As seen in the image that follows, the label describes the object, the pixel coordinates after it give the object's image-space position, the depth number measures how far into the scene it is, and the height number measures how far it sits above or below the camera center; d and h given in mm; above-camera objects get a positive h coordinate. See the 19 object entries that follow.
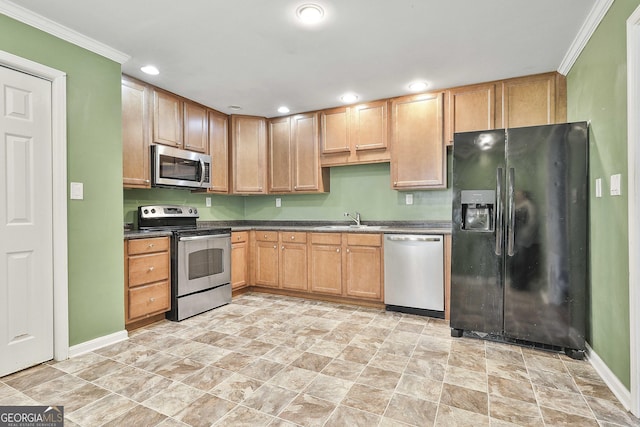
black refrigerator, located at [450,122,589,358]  2447 -194
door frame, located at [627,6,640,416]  1719 +106
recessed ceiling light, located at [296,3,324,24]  2107 +1292
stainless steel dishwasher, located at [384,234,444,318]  3221 -632
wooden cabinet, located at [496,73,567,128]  3045 +1031
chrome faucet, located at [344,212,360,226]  4223 -79
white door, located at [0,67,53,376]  2113 -63
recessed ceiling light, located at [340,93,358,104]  3715 +1295
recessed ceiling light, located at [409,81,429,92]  3355 +1285
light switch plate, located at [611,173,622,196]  1941 +148
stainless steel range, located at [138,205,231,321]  3242 -498
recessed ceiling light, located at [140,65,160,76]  2949 +1286
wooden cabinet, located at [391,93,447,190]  3521 +730
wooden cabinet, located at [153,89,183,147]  3371 +984
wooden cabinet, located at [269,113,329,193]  4266 +727
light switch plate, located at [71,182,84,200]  2430 +161
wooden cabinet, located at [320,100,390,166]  3848 +925
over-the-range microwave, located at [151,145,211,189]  3307 +471
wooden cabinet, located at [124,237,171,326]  2895 -599
